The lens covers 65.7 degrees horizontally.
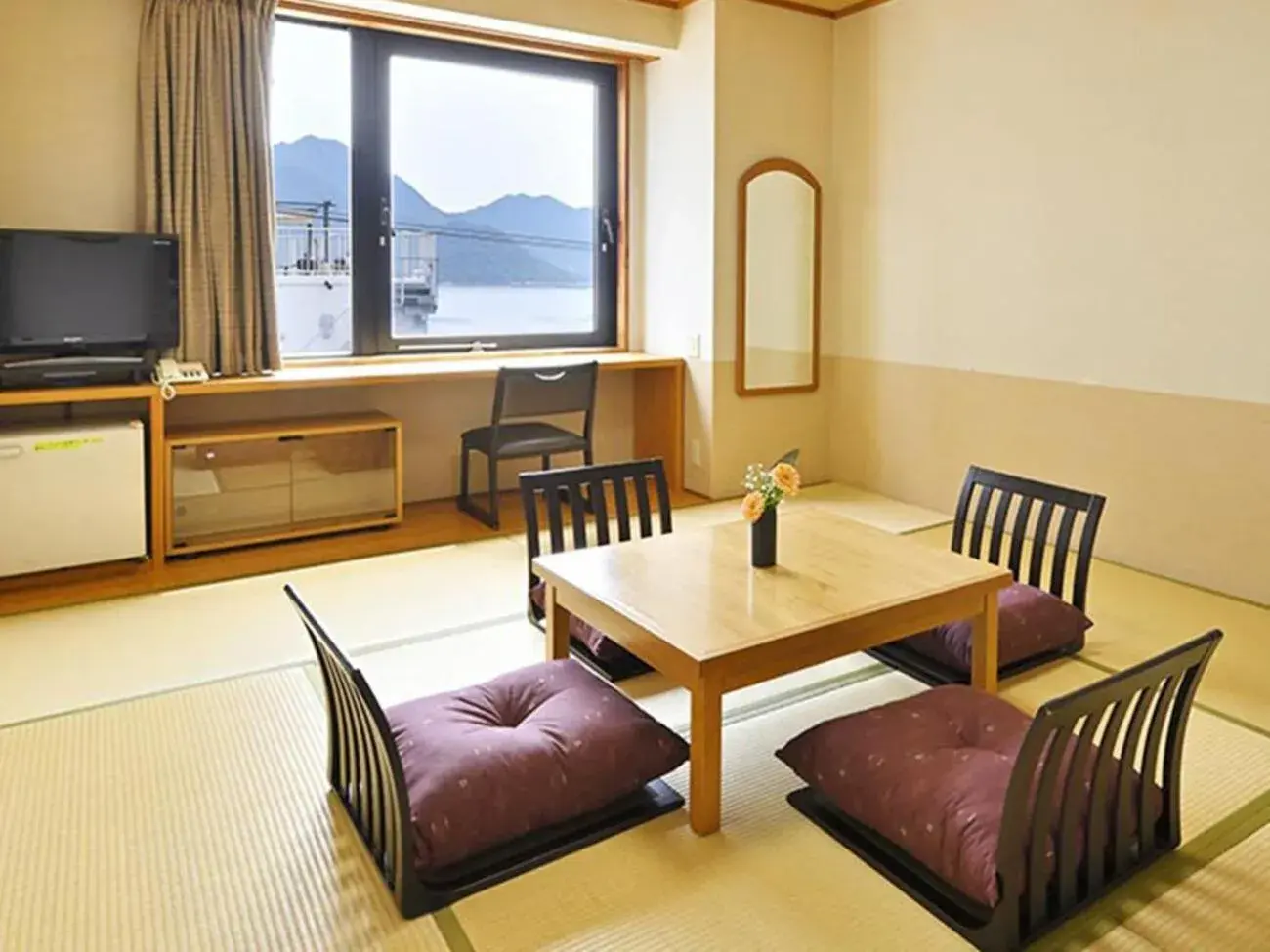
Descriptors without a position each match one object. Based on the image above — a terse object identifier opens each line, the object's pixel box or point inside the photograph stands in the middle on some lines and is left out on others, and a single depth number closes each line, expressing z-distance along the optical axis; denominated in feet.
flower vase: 8.99
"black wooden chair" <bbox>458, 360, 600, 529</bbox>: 15.28
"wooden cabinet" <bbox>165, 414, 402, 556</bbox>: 13.73
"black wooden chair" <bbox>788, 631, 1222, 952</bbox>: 5.85
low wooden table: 7.25
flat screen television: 12.37
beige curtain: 13.52
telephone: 13.01
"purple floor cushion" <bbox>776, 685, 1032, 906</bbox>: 6.30
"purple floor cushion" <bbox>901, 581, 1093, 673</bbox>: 9.68
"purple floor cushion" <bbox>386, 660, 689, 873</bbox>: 6.59
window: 15.71
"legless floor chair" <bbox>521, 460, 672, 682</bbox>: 10.02
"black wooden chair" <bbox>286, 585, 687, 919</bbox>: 6.28
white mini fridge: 11.96
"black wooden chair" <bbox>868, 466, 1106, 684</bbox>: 9.99
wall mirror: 17.39
